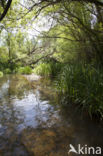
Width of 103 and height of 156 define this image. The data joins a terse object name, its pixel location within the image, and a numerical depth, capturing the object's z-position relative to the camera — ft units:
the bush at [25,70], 49.83
